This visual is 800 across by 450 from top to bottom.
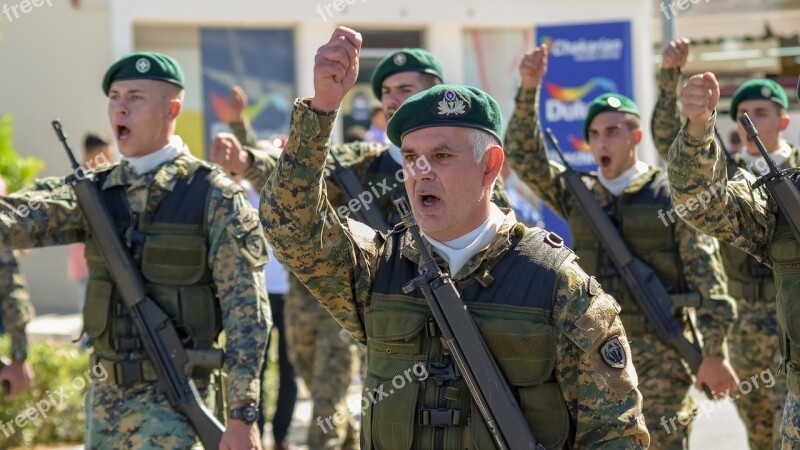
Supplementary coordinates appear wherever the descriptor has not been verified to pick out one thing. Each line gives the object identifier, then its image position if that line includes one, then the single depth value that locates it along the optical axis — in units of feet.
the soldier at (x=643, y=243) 40.24
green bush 54.95
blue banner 69.31
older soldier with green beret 20.88
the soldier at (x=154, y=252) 32.17
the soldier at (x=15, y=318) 38.91
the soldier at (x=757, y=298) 46.39
